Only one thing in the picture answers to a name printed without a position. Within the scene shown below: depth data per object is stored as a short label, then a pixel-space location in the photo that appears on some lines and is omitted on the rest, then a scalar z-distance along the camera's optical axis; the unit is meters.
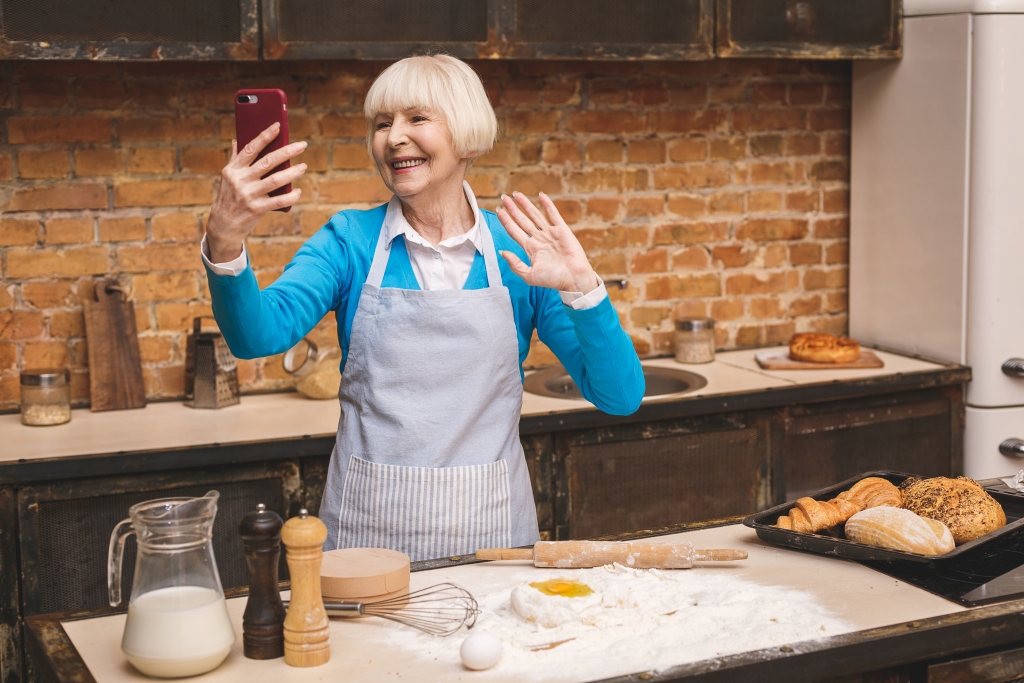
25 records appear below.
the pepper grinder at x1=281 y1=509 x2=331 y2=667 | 1.47
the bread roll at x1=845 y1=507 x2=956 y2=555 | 1.79
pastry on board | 3.65
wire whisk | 1.62
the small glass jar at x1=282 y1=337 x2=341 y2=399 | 3.35
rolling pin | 1.82
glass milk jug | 1.42
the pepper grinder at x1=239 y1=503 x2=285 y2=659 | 1.48
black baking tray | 1.77
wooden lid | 1.65
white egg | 1.46
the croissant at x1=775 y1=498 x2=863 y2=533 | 1.92
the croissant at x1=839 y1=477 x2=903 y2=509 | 1.97
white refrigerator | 3.50
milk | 1.42
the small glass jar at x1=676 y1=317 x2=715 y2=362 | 3.81
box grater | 3.21
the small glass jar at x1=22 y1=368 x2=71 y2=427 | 3.03
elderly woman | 2.14
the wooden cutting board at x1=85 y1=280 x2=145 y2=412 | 3.23
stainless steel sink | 3.51
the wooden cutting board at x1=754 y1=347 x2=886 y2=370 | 3.63
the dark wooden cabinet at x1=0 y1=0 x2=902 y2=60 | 2.86
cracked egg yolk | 1.65
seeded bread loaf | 1.87
